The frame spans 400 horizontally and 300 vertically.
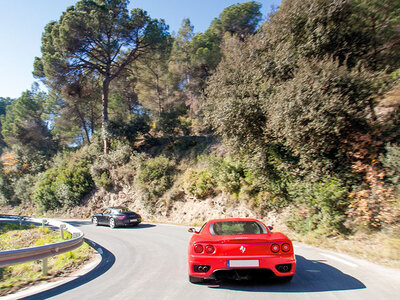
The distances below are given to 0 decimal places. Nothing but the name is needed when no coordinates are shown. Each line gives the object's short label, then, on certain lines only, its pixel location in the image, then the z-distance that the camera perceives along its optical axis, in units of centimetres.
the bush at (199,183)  1601
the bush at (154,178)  1892
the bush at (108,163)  2323
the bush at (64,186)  2458
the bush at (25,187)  3130
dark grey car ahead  1457
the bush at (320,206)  835
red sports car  402
